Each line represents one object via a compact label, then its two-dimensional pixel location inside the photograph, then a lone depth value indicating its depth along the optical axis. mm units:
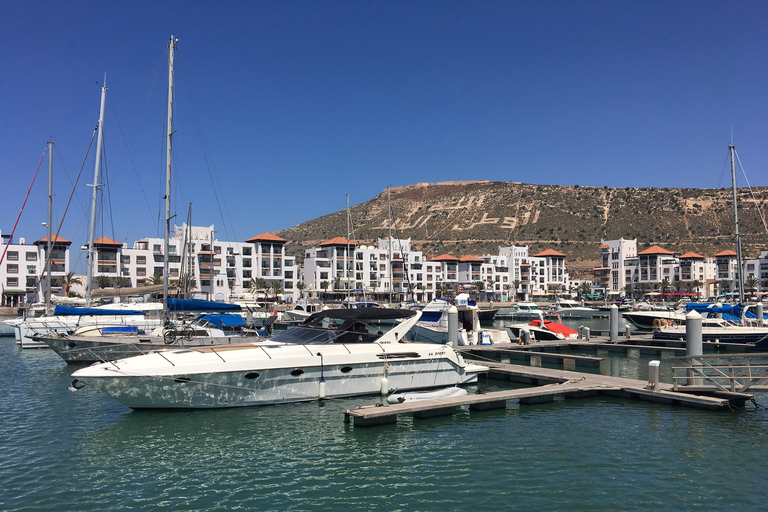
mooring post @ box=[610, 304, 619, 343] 40812
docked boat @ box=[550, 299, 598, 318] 95275
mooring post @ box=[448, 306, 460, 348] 33312
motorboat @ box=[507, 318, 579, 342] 43062
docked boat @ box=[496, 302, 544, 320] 80312
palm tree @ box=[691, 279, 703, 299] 128375
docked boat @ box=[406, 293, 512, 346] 39375
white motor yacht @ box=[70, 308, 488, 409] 18297
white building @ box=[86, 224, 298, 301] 95938
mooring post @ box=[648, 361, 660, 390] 21094
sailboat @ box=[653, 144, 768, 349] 40656
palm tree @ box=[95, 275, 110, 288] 91875
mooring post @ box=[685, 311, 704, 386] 22297
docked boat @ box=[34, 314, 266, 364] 29297
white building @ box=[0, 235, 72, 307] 93250
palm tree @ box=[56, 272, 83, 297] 93875
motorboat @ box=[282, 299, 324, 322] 69462
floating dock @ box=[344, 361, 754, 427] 17844
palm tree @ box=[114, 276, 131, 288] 92375
